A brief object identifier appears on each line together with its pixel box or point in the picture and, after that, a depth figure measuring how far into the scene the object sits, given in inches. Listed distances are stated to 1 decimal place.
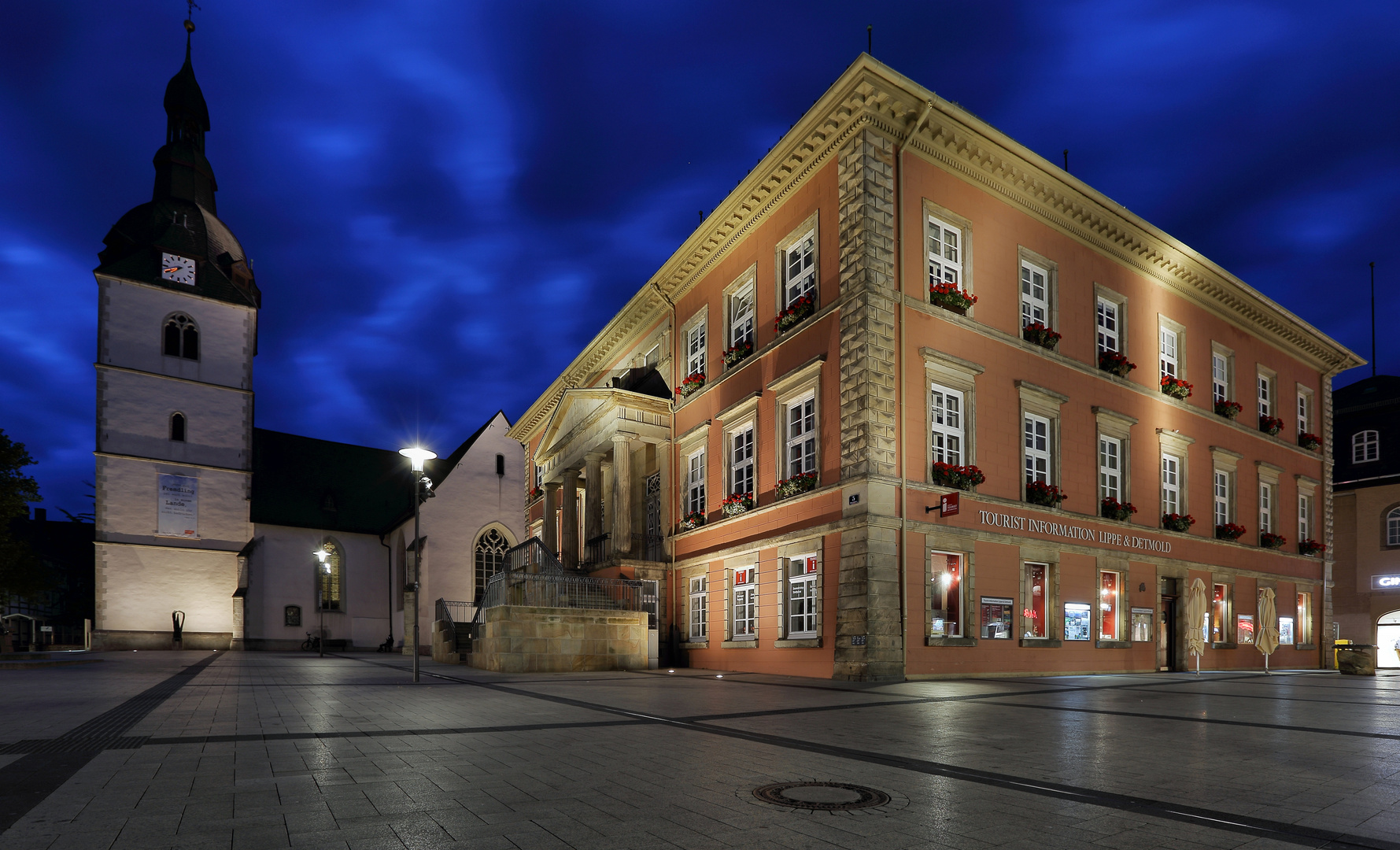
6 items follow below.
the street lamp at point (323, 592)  1938.4
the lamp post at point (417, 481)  725.9
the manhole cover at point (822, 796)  229.6
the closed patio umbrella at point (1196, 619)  904.3
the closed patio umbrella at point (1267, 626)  958.4
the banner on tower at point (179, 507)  1857.8
